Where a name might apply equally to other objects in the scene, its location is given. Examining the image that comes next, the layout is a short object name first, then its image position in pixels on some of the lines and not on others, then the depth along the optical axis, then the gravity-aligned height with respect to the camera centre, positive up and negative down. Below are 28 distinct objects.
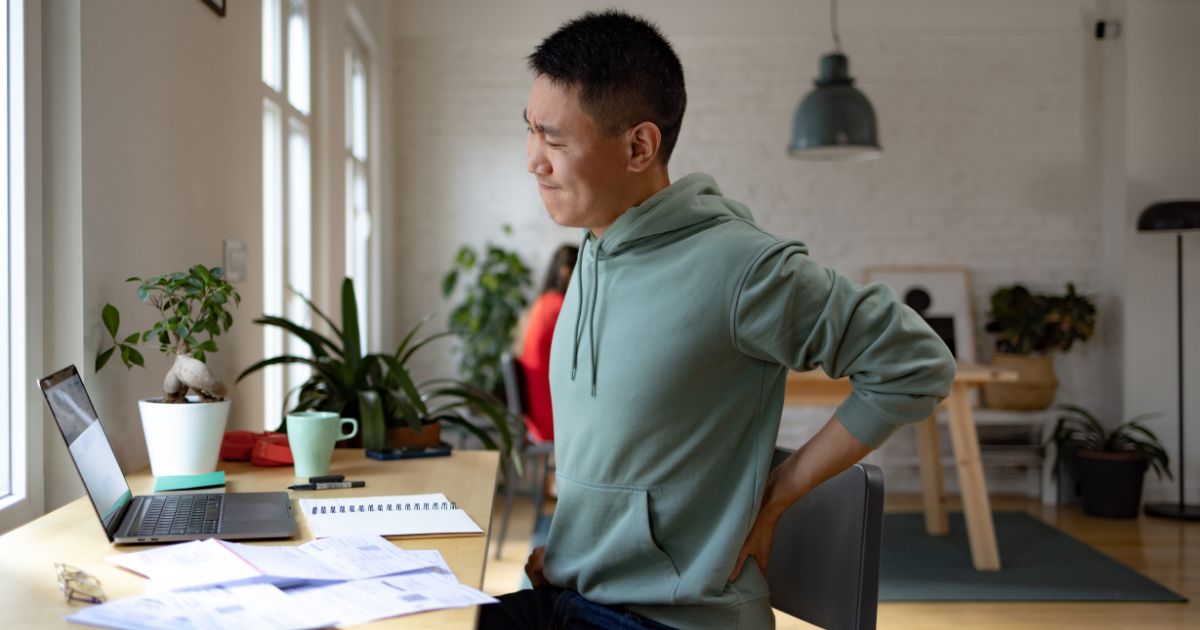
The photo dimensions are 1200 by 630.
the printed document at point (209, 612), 0.96 -0.28
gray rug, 3.90 -1.07
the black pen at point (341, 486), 1.72 -0.29
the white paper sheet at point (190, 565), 1.10 -0.28
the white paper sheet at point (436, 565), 1.16 -0.29
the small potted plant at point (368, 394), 2.21 -0.20
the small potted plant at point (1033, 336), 5.63 -0.19
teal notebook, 1.66 -0.28
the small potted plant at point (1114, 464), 5.32 -0.82
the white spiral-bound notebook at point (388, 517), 1.36 -0.28
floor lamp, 5.20 +0.37
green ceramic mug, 1.79 -0.23
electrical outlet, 2.54 +0.11
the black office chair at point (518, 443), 4.52 -0.61
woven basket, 5.70 -0.46
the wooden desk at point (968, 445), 4.25 -0.58
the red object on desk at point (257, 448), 1.91 -0.26
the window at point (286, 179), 3.34 +0.42
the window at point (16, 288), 1.68 +0.03
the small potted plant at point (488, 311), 5.66 -0.04
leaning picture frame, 5.89 +0.03
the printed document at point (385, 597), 1.01 -0.29
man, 1.31 -0.08
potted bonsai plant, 1.70 -0.12
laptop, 1.31 -0.28
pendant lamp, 4.64 +0.79
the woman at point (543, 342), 4.88 -0.18
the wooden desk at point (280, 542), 1.04 -0.30
